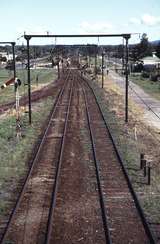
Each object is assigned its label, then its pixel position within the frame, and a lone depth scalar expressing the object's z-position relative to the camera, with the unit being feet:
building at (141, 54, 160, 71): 362.23
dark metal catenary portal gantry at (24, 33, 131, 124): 92.56
